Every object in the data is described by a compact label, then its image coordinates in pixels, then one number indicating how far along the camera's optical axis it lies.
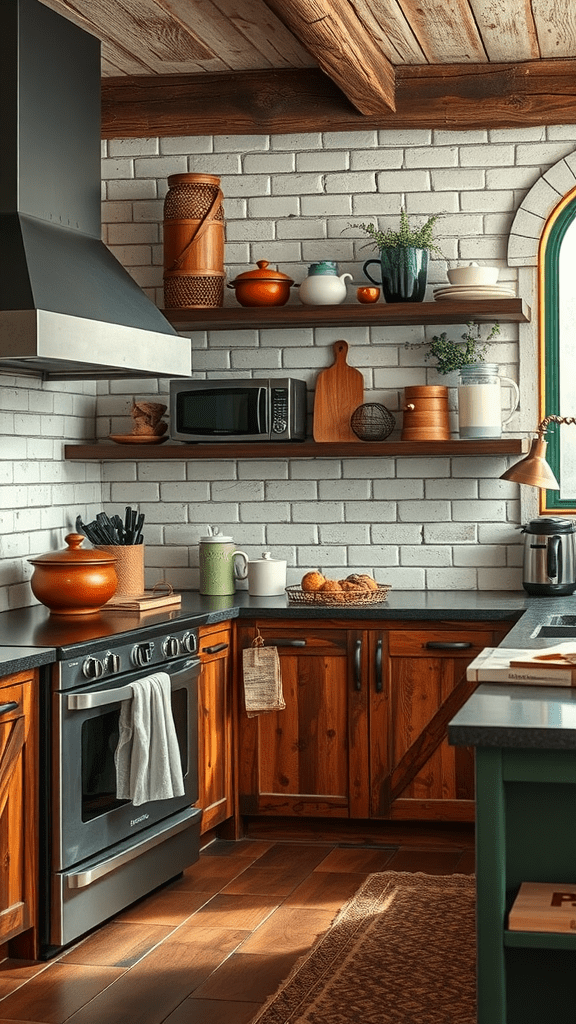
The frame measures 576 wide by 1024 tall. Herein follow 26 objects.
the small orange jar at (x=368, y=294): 4.92
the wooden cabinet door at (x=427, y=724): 4.57
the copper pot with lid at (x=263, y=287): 5.02
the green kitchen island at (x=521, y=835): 2.26
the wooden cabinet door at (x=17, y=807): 3.31
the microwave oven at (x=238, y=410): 4.95
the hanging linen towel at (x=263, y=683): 4.62
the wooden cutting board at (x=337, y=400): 5.16
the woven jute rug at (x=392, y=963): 3.13
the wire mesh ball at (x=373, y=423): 5.02
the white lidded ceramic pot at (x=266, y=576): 4.98
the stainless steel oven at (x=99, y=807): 3.51
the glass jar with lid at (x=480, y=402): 4.89
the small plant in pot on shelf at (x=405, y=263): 4.89
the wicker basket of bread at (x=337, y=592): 4.70
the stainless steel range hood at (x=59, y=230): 3.63
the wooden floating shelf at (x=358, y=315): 4.82
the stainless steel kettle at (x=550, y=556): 4.81
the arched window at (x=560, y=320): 5.04
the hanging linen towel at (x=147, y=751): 3.77
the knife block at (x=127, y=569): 4.68
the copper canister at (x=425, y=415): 4.94
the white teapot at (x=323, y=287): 4.97
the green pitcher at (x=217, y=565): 5.02
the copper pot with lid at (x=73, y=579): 4.17
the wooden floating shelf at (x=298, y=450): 4.85
